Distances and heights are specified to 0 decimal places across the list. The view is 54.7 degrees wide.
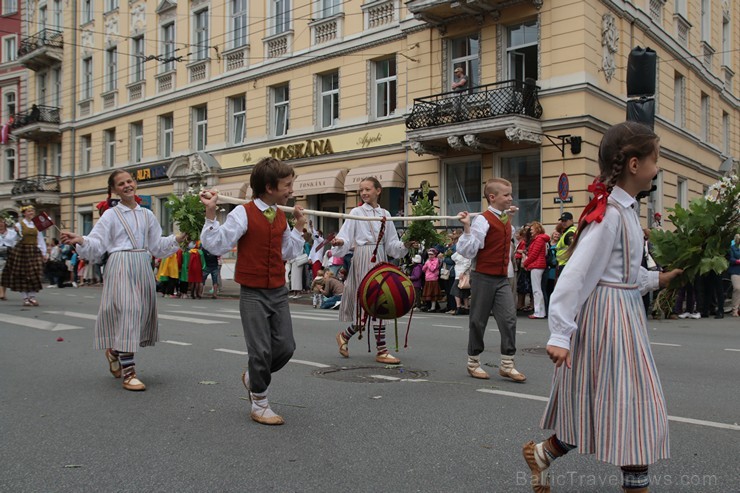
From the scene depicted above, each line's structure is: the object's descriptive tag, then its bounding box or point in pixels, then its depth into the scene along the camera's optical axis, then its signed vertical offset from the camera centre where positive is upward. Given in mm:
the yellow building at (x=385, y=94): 20125 +5748
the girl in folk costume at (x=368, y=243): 7926 +96
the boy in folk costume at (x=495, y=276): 6840 -230
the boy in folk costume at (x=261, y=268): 5152 -117
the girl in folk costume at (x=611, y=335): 3152 -376
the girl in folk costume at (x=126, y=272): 6555 -192
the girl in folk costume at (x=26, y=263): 15844 -246
